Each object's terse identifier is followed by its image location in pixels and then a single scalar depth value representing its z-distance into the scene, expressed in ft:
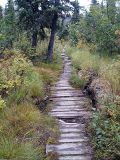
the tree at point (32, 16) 33.31
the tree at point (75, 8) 35.19
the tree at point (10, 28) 43.54
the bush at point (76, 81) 22.94
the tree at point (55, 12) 33.51
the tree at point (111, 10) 29.91
